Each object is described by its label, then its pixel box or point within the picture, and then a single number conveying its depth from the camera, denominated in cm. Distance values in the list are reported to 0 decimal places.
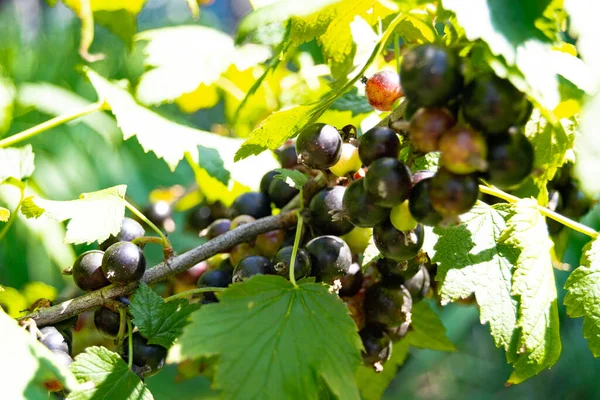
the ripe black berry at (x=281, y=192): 44
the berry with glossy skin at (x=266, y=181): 45
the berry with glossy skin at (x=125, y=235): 42
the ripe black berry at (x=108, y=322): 40
